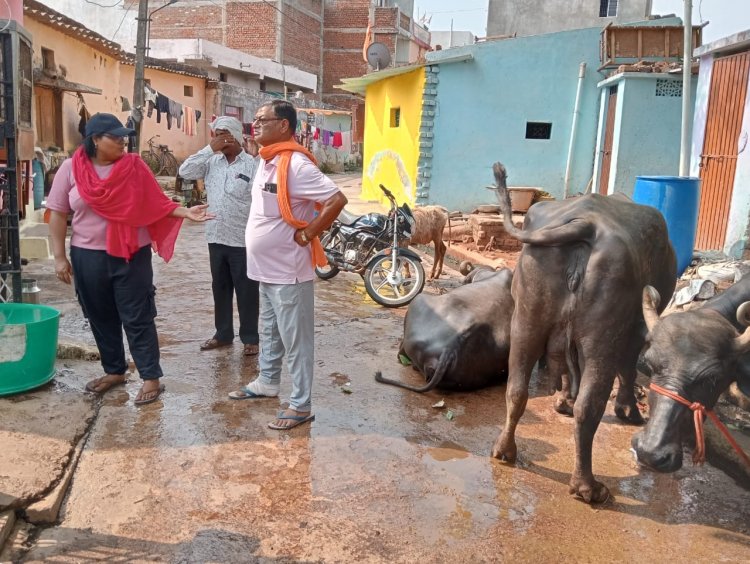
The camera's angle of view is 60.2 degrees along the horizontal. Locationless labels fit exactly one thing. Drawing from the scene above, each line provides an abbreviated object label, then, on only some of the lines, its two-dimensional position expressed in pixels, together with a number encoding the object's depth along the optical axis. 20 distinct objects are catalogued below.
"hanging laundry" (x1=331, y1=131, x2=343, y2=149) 26.94
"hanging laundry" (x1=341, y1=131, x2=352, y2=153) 30.97
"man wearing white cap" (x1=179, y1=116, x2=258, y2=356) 4.90
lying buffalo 4.55
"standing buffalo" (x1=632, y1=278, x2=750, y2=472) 2.67
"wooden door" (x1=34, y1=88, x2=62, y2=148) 13.48
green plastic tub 3.93
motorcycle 7.38
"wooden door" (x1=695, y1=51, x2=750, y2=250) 8.30
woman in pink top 3.83
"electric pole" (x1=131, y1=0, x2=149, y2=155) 12.90
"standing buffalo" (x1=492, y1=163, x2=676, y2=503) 2.99
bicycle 20.66
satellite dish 17.56
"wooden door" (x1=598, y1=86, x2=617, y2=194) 12.18
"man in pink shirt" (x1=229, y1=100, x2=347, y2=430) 3.68
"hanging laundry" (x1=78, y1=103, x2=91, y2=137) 15.52
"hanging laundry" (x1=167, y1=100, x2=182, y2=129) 16.50
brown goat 8.88
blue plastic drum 7.19
